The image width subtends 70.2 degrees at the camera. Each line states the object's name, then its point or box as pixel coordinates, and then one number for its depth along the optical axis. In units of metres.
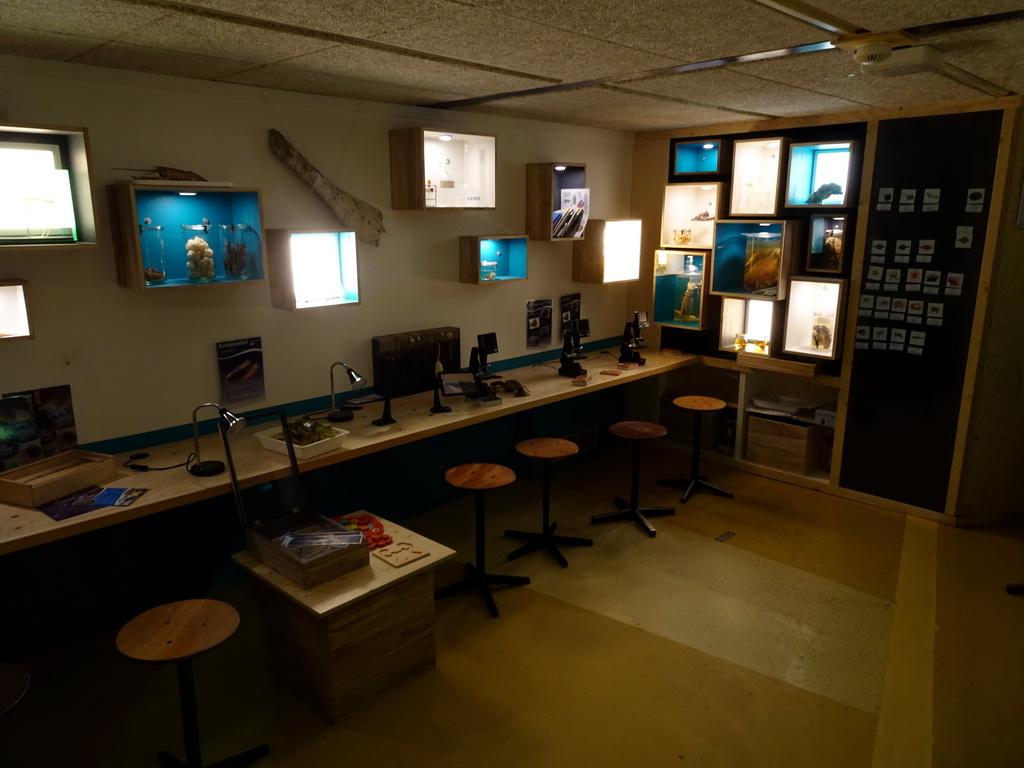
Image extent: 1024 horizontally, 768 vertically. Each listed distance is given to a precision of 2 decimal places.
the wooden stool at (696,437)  5.26
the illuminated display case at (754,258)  5.28
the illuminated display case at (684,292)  5.89
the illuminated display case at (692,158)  5.70
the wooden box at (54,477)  2.94
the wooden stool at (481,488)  3.79
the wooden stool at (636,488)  4.75
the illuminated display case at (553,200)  5.18
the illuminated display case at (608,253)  5.62
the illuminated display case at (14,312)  3.03
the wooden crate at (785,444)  5.57
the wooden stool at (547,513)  4.29
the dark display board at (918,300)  4.60
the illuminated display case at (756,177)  5.34
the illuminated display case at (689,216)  5.84
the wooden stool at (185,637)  2.38
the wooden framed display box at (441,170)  4.27
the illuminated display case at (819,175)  5.06
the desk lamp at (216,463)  2.99
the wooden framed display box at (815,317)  5.14
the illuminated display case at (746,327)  5.70
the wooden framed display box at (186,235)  3.23
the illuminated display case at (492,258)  4.80
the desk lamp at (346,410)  3.79
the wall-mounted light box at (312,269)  3.85
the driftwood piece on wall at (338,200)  3.86
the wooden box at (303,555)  2.95
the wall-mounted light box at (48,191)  2.87
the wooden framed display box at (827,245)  5.14
